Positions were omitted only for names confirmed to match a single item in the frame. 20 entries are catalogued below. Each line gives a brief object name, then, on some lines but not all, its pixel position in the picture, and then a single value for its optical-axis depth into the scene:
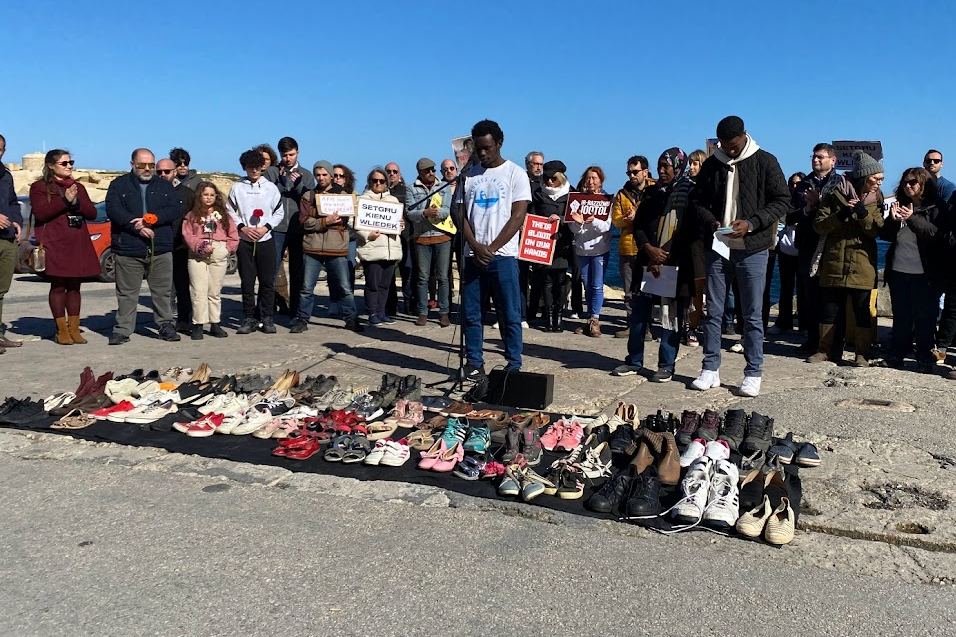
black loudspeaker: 6.64
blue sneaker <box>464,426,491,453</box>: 5.46
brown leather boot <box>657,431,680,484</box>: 4.96
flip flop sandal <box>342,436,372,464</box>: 5.31
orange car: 15.49
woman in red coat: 9.01
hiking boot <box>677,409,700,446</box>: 5.64
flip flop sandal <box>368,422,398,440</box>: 5.82
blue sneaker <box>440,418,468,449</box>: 5.51
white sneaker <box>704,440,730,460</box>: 5.09
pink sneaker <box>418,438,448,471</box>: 5.20
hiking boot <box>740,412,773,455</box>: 5.49
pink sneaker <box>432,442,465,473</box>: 5.17
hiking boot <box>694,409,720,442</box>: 5.64
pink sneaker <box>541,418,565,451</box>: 5.68
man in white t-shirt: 7.24
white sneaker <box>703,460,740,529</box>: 4.29
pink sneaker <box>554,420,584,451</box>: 5.62
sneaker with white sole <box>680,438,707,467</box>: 5.20
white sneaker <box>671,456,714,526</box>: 4.36
